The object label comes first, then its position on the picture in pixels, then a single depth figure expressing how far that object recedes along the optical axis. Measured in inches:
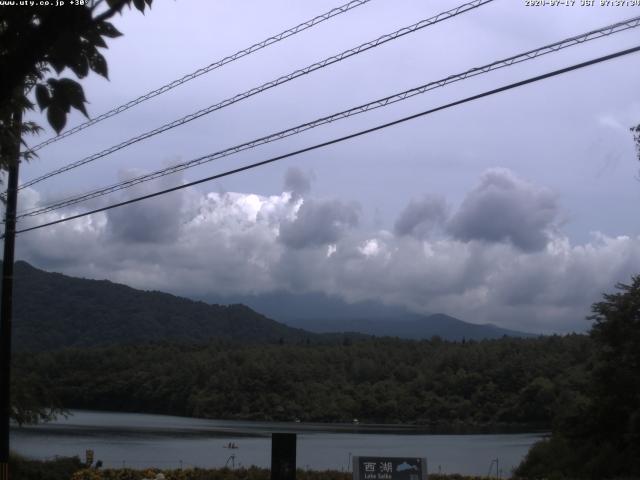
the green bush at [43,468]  916.0
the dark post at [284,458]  581.3
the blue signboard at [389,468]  561.9
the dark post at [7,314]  750.5
